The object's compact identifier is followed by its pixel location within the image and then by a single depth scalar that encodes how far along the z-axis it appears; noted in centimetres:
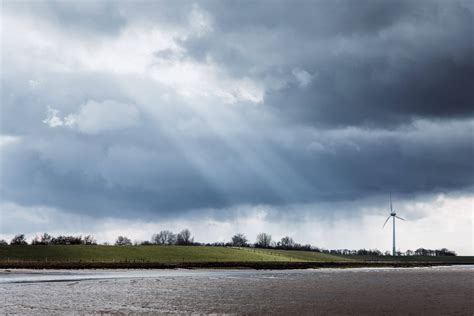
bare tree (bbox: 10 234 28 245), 17650
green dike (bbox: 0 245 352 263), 14125
